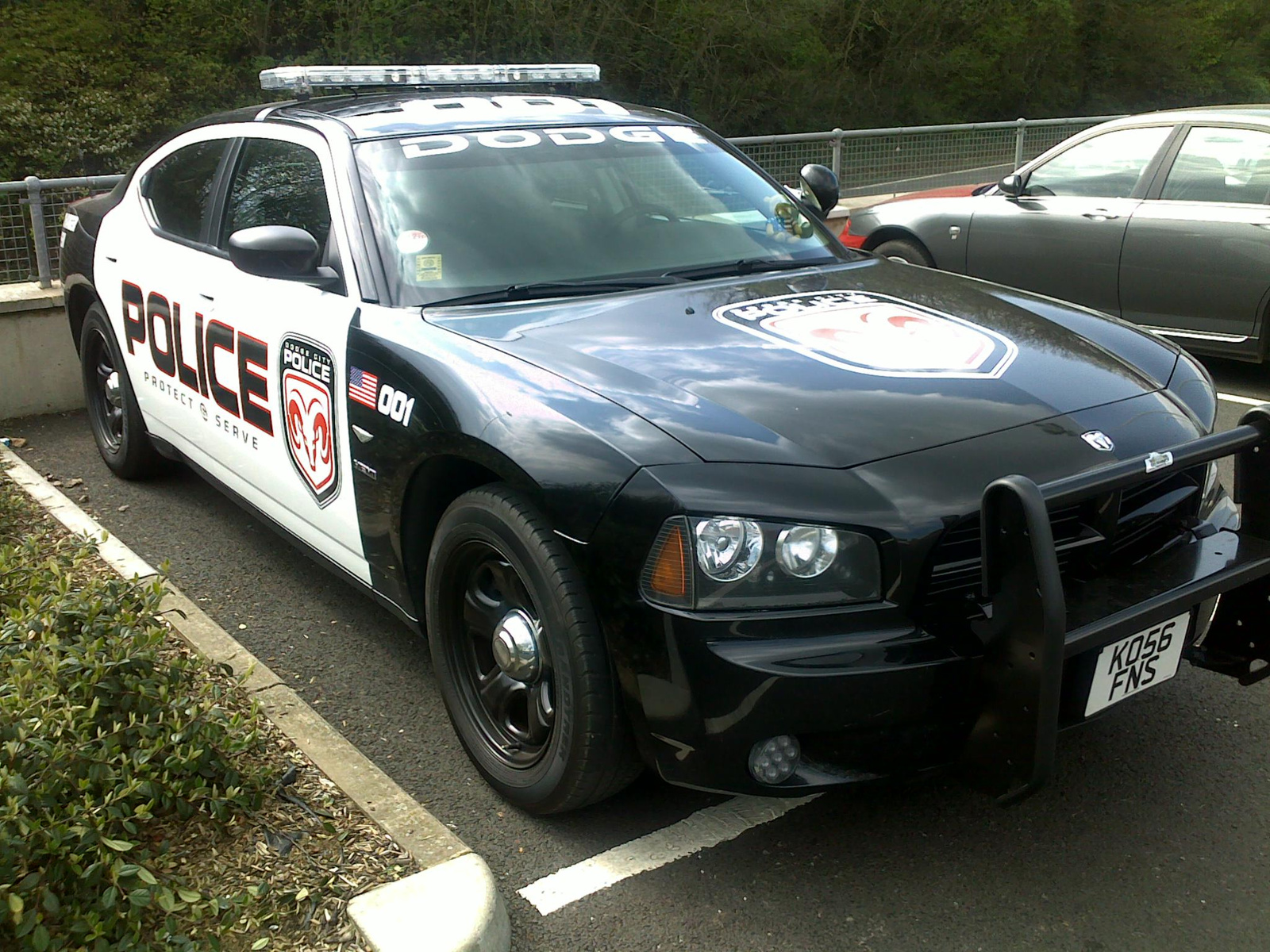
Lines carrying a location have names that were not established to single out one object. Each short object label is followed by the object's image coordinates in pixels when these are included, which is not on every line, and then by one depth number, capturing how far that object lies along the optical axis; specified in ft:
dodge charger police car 8.30
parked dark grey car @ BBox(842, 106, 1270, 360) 22.63
